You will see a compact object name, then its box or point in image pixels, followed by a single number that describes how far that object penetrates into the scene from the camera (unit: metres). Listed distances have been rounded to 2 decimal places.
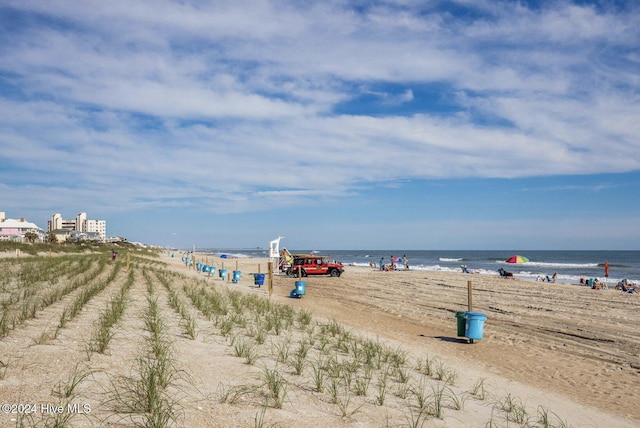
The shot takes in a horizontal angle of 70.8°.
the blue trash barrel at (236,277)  25.74
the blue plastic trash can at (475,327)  10.77
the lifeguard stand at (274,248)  32.02
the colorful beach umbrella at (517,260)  35.17
